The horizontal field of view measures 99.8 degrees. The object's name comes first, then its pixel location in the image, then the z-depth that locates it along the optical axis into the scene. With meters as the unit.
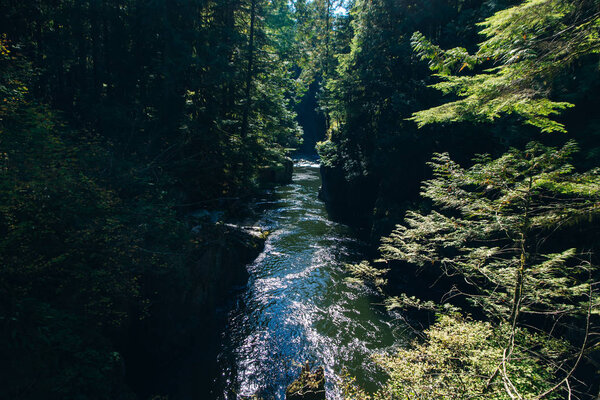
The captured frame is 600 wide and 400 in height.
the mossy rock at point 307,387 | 6.10
